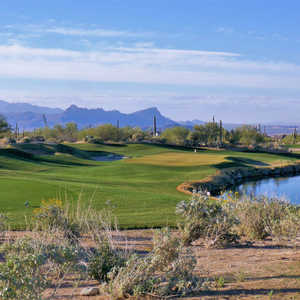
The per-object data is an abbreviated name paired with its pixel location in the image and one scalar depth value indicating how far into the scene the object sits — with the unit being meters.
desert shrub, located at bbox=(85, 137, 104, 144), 88.22
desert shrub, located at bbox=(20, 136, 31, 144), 77.64
